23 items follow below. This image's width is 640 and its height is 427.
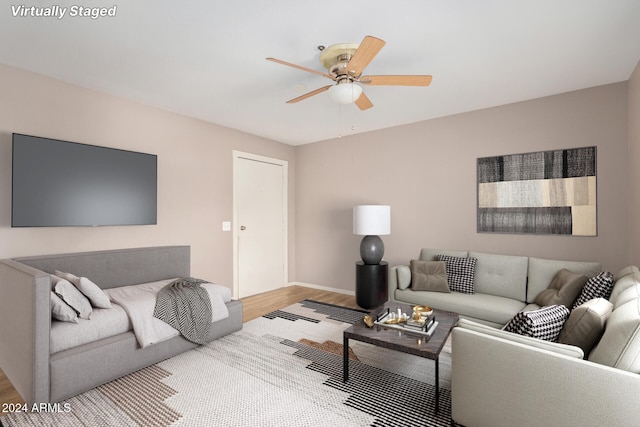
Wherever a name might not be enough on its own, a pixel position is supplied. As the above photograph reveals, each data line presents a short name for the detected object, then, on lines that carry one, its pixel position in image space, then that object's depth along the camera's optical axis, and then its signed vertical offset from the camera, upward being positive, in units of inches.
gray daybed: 74.6 -36.5
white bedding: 93.9 -31.5
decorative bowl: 96.5 -31.2
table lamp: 154.8 -7.3
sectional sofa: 50.7 -29.4
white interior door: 182.2 -7.0
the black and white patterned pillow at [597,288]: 88.4 -22.3
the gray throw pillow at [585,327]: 61.1 -23.1
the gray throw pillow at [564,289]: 100.8 -26.1
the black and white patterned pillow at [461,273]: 132.0 -26.6
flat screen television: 102.4 +10.7
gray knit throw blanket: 101.1 -32.7
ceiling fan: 84.4 +38.6
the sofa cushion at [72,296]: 83.7 -23.0
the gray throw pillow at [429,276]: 132.6 -27.9
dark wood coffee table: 75.1 -33.4
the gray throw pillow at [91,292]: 91.4 -23.4
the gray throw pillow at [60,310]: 81.6 -25.8
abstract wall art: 124.6 +8.4
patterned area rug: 72.7 -48.5
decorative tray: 85.2 -32.4
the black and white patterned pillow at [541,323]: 63.7 -23.3
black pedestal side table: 154.3 -36.7
